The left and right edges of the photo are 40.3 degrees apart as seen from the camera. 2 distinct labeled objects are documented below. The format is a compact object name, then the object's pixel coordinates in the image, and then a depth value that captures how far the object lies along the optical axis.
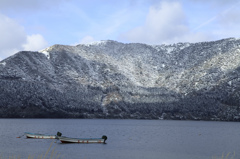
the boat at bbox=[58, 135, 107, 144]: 112.34
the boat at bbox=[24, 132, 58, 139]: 131.91
